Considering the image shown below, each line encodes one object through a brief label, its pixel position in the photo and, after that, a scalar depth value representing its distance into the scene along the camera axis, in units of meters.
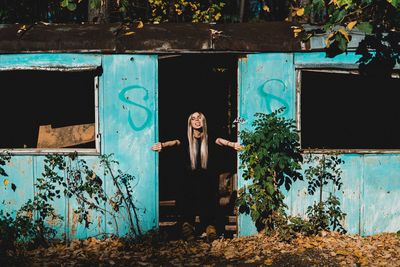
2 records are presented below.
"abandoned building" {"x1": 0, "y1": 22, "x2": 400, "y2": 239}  7.16
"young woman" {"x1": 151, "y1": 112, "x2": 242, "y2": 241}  7.29
